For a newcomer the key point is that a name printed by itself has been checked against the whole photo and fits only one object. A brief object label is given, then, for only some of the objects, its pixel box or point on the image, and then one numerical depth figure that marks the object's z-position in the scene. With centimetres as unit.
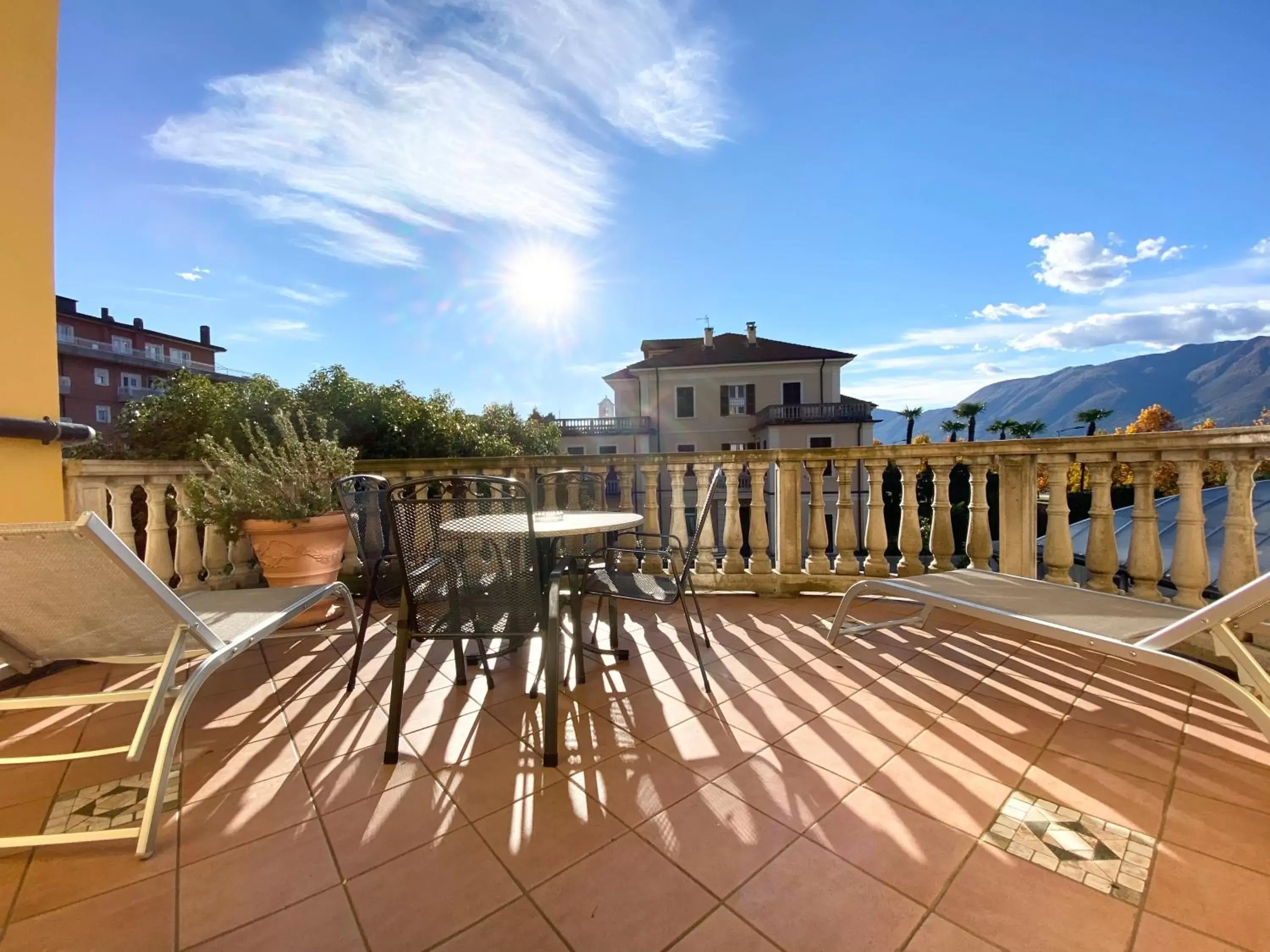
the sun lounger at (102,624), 120
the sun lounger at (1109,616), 129
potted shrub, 296
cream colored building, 2086
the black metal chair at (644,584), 209
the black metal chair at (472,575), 158
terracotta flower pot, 295
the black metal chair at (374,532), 232
